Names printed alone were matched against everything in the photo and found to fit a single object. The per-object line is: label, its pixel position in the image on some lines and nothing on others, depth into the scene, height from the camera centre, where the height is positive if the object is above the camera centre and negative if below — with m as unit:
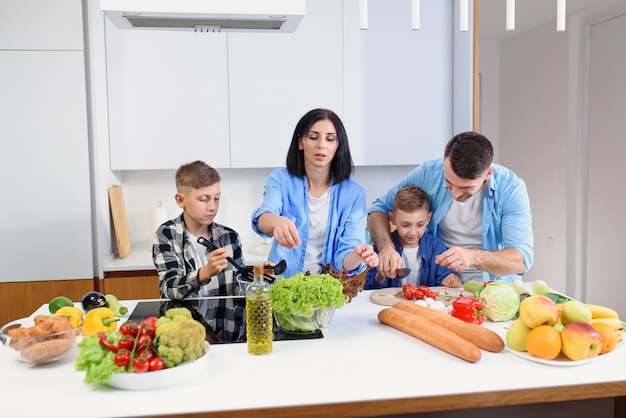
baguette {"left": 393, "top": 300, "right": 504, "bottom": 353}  1.68 -0.44
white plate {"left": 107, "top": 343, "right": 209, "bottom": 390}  1.42 -0.47
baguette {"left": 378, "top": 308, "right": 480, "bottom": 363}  1.62 -0.45
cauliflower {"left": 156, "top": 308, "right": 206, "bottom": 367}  1.46 -0.39
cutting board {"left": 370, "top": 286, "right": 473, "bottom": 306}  2.19 -0.44
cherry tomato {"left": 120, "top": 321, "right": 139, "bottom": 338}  1.48 -0.36
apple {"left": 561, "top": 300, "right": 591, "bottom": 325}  1.64 -0.37
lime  1.97 -0.40
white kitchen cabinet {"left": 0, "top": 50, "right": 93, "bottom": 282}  3.18 +0.06
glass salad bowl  1.80 -0.43
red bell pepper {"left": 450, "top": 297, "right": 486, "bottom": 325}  1.90 -0.42
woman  2.48 -0.10
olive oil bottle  1.66 -0.38
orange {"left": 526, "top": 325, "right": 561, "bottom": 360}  1.57 -0.43
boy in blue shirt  2.52 -0.30
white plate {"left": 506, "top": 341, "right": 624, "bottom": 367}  1.57 -0.48
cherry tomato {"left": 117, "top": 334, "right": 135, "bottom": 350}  1.46 -0.39
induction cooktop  1.81 -0.44
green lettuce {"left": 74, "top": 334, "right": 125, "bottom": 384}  1.40 -0.42
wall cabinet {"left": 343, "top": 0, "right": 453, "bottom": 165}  3.75 +0.56
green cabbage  1.94 -0.41
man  2.27 -0.17
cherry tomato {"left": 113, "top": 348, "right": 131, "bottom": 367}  1.42 -0.41
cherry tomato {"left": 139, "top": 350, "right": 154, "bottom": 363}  1.44 -0.41
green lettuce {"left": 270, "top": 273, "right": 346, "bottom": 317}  1.73 -0.33
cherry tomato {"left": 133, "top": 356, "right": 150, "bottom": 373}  1.42 -0.43
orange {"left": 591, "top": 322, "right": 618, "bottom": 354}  1.63 -0.44
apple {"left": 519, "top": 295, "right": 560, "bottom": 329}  1.60 -0.36
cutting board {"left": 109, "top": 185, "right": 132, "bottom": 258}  3.47 -0.24
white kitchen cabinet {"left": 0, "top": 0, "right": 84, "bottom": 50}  3.14 +0.79
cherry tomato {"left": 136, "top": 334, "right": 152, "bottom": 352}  1.46 -0.39
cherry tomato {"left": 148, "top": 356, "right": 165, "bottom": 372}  1.43 -0.43
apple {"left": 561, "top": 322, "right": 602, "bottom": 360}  1.55 -0.43
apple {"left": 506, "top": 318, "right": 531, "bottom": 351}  1.65 -0.44
